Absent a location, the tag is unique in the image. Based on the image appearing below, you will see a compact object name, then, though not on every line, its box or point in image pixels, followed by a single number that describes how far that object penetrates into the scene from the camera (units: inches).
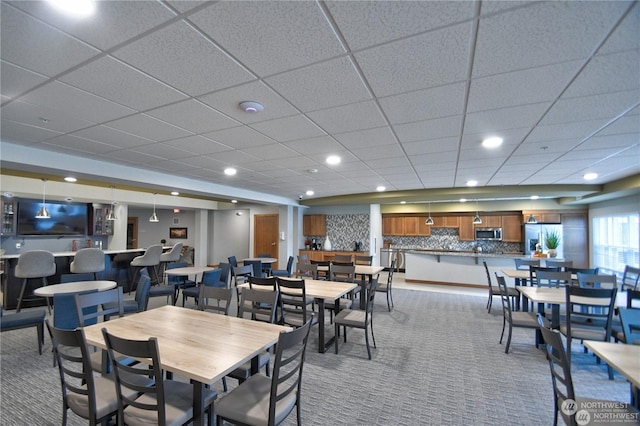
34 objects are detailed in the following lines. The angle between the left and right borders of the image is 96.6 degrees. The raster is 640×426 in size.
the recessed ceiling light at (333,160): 156.6
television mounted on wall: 297.9
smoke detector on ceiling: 89.6
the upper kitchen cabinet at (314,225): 405.4
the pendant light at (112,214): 338.8
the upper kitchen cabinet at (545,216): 313.3
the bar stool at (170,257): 287.5
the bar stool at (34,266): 190.2
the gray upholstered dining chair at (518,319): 135.5
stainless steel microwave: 345.4
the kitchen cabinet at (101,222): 346.3
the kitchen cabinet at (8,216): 282.8
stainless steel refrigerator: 311.4
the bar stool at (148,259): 251.0
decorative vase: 392.8
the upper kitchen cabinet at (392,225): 402.9
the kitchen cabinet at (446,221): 371.2
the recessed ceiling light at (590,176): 197.0
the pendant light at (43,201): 222.2
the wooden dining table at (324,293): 137.7
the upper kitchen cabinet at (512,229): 338.3
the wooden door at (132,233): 486.9
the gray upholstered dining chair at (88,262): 211.3
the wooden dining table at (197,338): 64.4
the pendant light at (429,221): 350.1
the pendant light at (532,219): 297.9
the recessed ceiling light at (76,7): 48.8
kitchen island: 278.2
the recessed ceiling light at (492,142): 125.2
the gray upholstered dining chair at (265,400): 64.3
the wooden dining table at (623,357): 60.9
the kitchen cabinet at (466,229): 361.1
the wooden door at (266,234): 395.5
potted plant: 299.1
